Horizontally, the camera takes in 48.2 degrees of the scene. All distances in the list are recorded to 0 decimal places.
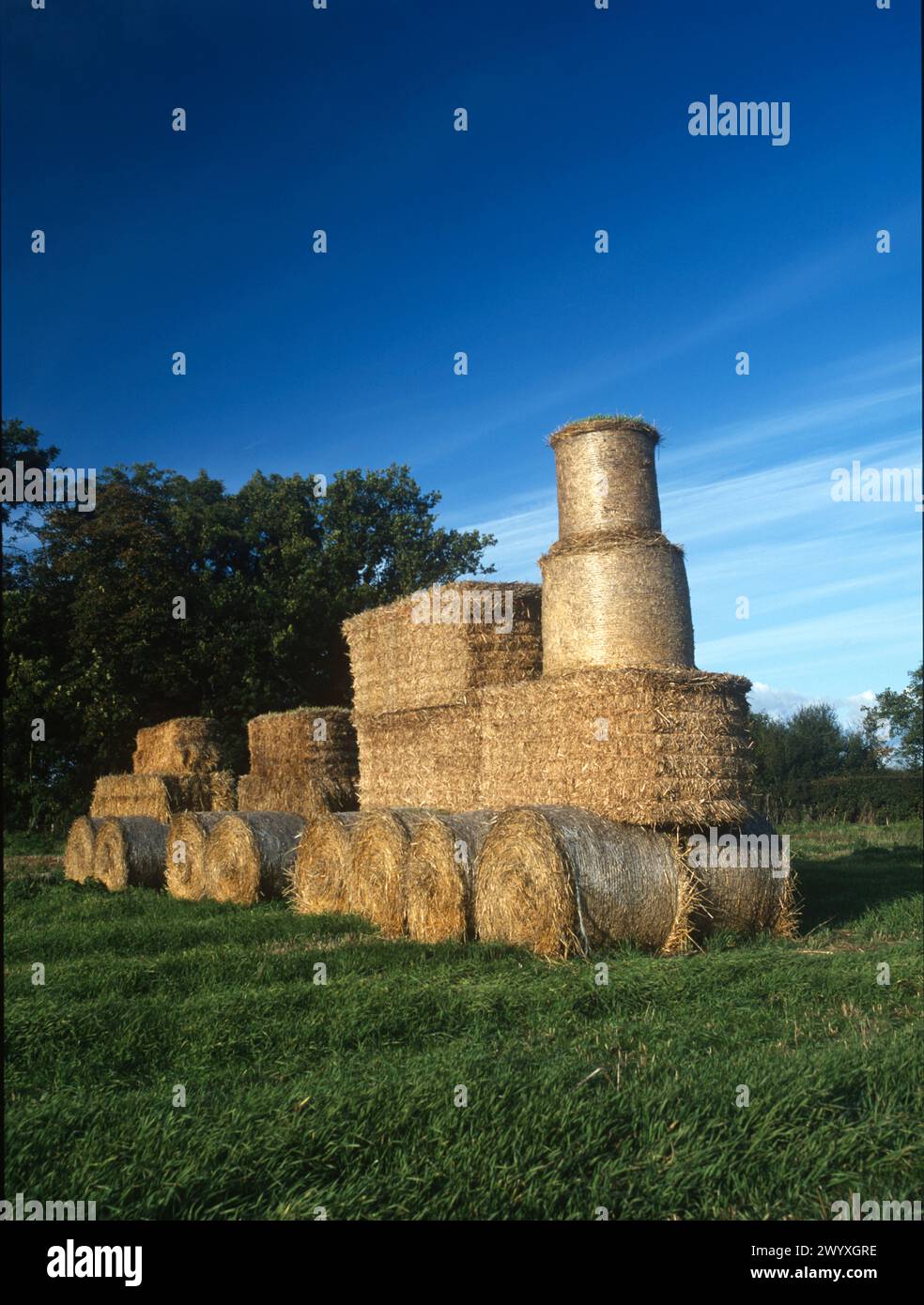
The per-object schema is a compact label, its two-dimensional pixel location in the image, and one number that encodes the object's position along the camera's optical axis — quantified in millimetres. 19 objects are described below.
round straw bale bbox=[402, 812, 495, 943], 9391
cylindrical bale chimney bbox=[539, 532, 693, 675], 10859
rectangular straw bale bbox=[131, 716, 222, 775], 18031
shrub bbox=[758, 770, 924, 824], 28625
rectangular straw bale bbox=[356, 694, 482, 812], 12188
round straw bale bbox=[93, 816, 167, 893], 14430
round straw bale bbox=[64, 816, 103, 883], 15578
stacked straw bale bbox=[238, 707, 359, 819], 15430
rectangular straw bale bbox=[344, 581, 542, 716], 12562
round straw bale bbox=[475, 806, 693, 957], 8508
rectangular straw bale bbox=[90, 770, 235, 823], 17281
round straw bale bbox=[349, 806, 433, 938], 10227
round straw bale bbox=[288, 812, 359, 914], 11188
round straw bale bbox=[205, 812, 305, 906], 12406
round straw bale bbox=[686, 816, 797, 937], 9188
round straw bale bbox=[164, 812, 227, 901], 13336
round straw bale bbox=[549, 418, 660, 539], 11188
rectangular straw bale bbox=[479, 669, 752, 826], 9188
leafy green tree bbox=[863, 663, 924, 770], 37959
